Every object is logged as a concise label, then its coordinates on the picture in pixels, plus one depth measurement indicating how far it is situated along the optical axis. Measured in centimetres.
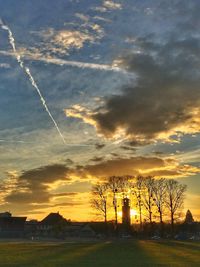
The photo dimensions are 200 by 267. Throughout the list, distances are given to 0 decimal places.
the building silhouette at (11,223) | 11032
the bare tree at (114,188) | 8084
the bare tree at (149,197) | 8051
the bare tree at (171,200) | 7895
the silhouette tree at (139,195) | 8201
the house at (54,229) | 8907
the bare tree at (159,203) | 7865
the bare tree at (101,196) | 8178
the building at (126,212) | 8358
